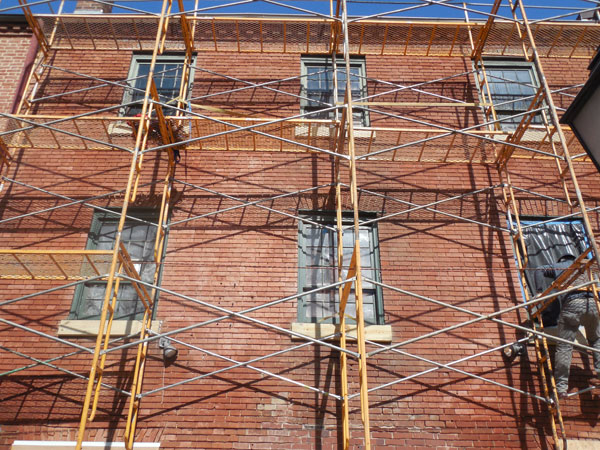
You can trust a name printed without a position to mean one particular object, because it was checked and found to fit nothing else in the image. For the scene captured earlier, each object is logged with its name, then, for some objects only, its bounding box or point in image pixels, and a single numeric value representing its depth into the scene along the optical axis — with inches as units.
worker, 280.1
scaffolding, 285.3
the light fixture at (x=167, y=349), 294.2
